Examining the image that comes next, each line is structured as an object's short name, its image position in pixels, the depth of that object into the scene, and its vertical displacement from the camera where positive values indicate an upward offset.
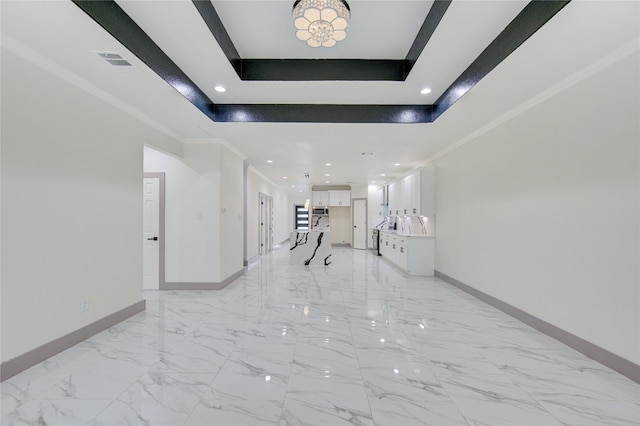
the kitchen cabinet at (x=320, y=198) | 10.78 +0.72
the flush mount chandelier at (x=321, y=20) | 1.77 +1.36
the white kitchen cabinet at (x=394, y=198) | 7.35 +0.51
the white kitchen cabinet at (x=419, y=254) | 5.76 -0.84
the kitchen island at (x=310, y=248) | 7.15 -0.88
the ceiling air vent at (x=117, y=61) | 2.23 +1.35
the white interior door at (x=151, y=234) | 4.61 -0.32
